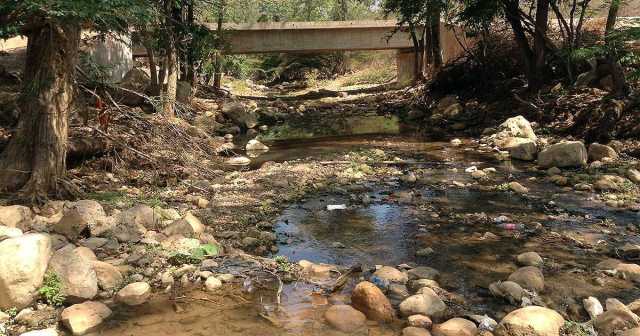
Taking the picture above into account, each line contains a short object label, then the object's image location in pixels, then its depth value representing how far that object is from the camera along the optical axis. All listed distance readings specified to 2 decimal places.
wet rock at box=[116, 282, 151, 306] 4.88
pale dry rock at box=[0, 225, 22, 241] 5.10
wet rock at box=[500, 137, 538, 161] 12.17
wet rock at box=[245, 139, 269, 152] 14.89
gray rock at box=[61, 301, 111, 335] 4.30
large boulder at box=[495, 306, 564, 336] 4.17
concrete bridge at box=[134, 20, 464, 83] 29.59
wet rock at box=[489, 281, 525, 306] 4.93
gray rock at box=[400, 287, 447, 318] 4.62
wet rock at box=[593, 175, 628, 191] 9.09
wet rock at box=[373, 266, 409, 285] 5.36
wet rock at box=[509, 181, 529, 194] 9.34
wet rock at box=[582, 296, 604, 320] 4.61
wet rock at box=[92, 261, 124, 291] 5.03
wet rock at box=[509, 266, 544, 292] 5.18
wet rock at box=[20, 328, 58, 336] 3.98
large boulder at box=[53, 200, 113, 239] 5.99
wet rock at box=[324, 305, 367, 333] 4.46
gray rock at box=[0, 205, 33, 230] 6.09
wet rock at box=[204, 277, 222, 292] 5.16
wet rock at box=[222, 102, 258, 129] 20.00
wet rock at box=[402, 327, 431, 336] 4.26
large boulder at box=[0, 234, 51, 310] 4.38
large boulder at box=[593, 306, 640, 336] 4.18
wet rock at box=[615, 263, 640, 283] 5.39
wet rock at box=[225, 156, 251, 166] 12.53
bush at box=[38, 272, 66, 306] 4.60
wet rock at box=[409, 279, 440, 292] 5.21
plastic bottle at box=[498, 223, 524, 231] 7.30
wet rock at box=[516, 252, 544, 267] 5.89
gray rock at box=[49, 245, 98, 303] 4.73
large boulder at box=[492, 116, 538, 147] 13.75
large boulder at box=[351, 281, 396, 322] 4.63
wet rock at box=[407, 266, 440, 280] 5.52
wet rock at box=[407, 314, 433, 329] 4.45
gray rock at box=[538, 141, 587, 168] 10.93
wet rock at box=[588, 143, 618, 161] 11.09
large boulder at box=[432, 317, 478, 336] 4.29
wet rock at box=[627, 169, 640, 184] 9.48
